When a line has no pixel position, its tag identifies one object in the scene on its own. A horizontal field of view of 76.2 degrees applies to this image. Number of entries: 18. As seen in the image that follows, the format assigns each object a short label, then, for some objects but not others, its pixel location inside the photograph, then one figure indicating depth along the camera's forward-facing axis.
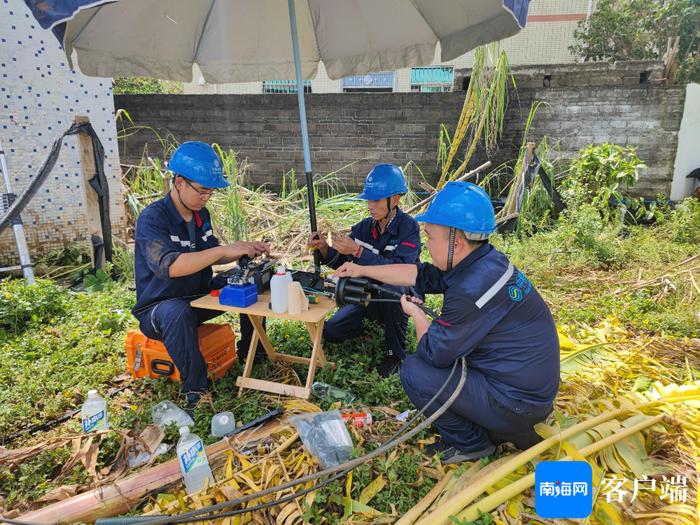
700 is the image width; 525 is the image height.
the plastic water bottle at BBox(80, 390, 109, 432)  2.73
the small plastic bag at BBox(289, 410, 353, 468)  2.52
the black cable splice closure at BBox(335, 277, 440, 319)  2.82
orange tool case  3.28
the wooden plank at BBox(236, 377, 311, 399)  3.08
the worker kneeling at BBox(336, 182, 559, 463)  2.32
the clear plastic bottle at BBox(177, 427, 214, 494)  2.36
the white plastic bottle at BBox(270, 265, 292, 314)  2.77
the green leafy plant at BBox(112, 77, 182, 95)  12.53
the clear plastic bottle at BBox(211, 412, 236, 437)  2.80
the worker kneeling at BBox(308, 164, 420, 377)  3.55
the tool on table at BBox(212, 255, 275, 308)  2.89
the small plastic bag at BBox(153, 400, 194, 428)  2.90
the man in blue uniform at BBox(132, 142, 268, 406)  2.96
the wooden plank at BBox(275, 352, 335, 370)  3.54
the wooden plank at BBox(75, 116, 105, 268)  5.21
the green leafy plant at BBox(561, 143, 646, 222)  6.78
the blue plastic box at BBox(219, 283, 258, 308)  2.88
